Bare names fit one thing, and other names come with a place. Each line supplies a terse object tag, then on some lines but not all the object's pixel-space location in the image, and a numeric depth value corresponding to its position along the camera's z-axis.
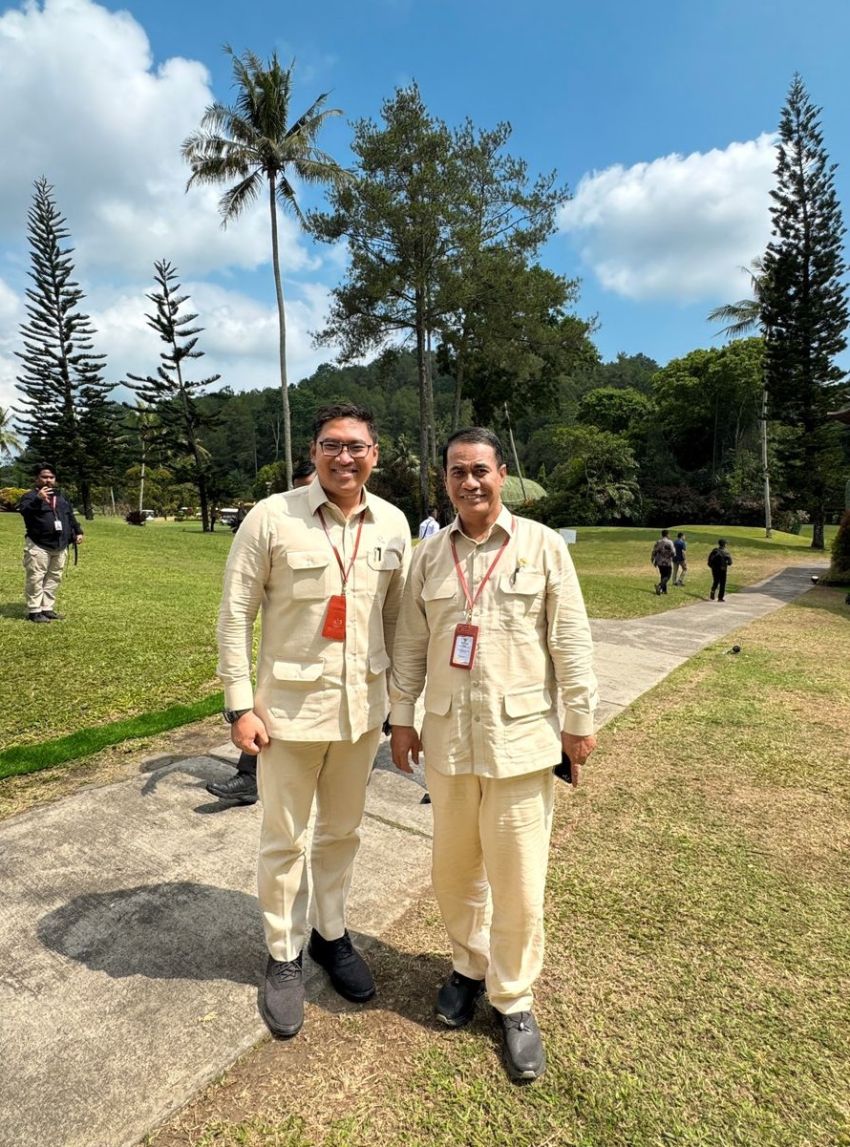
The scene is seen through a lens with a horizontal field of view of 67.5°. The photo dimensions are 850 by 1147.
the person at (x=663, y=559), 12.96
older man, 1.71
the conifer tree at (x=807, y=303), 22.81
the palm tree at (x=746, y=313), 30.62
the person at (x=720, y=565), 12.40
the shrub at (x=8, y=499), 23.98
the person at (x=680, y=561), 14.23
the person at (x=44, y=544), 6.82
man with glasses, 1.79
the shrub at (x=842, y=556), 14.25
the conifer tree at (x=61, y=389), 24.11
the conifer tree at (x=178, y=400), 26.61
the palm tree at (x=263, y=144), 17.72
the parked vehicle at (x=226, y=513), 46.60
